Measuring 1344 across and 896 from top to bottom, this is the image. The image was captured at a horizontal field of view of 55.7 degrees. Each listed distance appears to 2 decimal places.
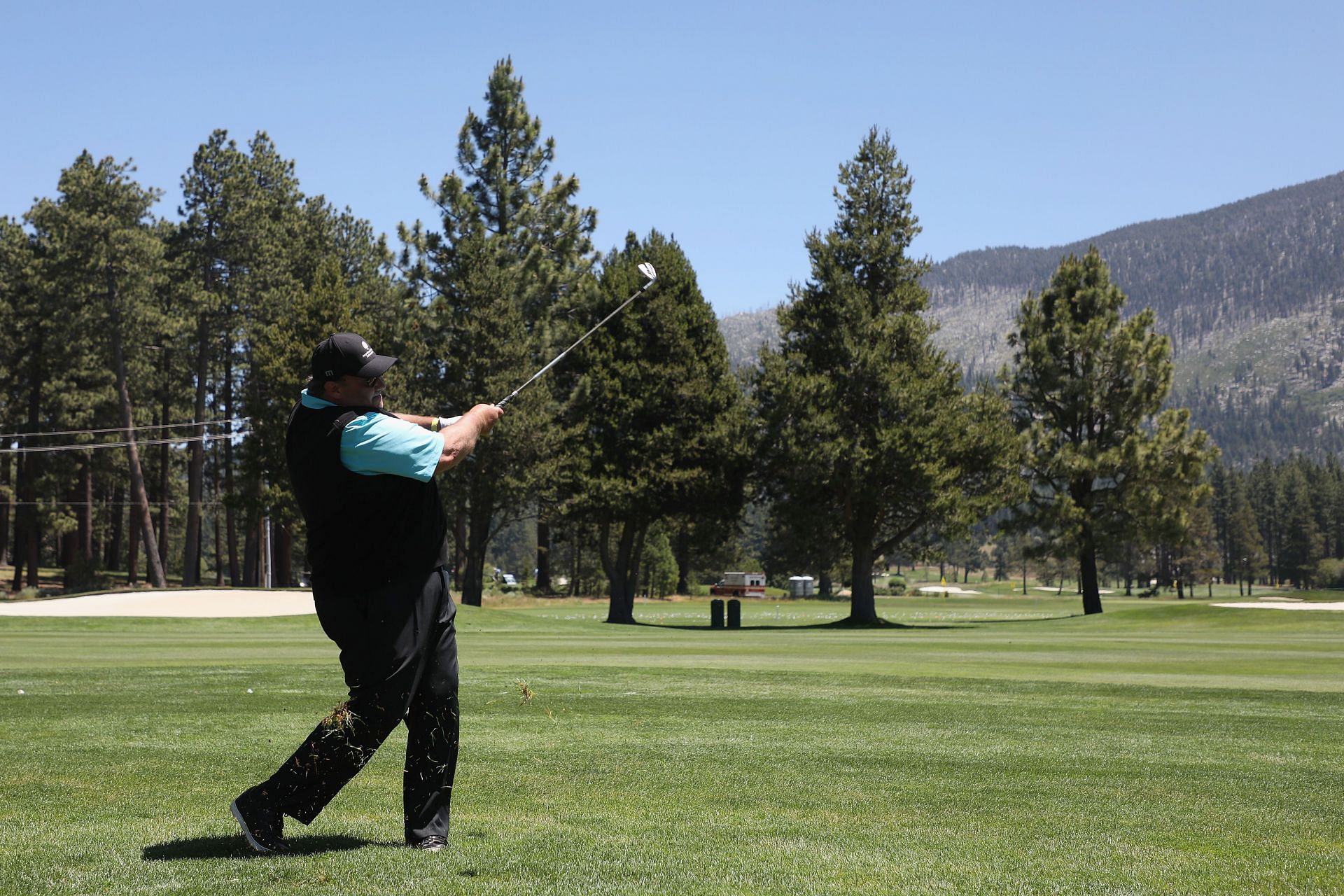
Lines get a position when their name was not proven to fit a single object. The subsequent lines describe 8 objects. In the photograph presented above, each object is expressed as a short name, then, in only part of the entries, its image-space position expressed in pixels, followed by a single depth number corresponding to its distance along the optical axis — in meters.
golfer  5.96
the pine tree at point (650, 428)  48.78
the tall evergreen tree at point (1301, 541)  171.38
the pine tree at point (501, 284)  48.94
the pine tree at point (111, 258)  60.25
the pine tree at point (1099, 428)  54.62
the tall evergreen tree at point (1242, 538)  169.62
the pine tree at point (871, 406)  47.12
